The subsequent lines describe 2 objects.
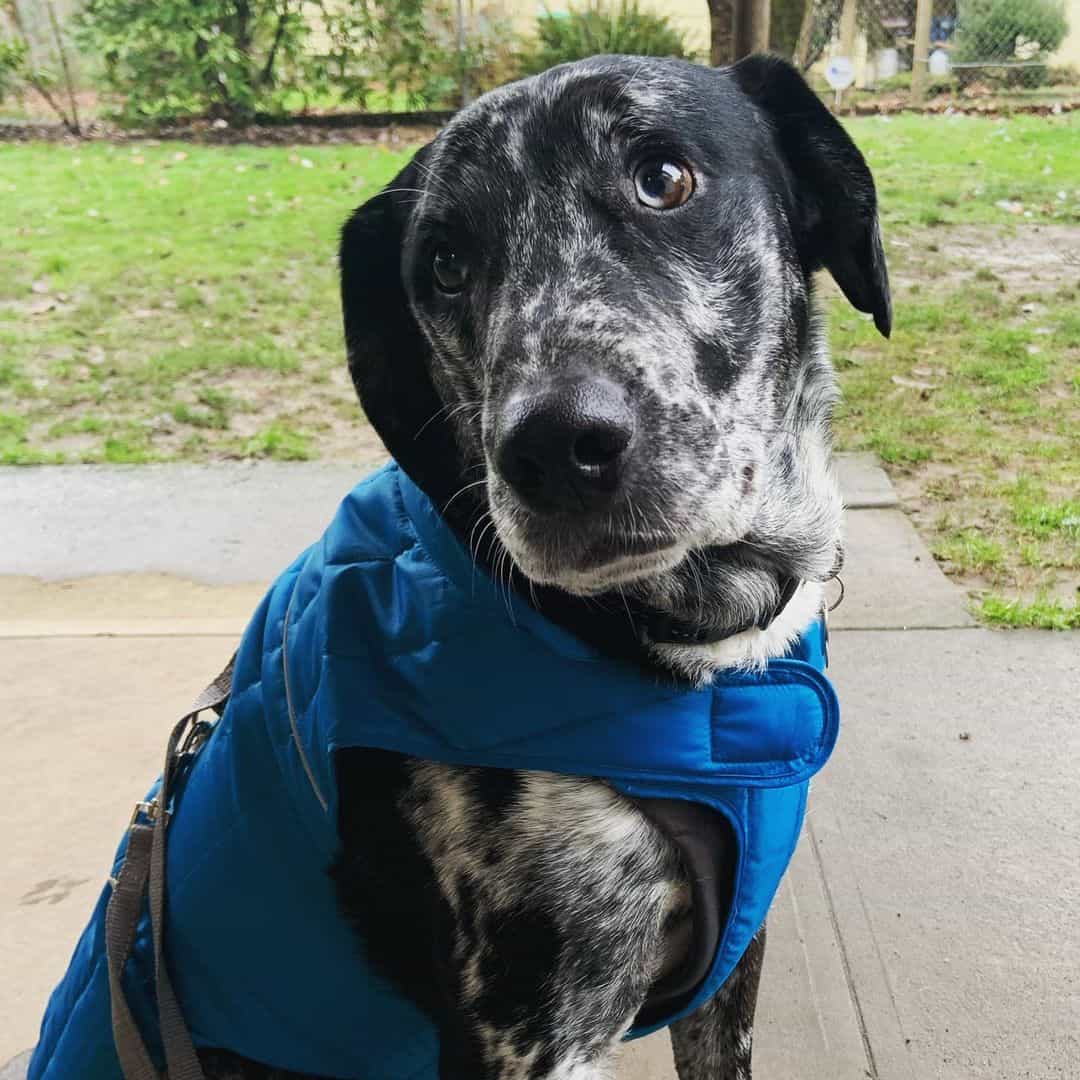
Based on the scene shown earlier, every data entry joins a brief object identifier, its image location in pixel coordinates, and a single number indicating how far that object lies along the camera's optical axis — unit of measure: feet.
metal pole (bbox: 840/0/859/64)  22.58
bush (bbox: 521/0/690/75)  20.02
